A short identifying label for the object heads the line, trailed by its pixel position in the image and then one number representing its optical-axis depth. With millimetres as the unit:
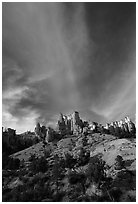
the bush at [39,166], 41612
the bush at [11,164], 47188
